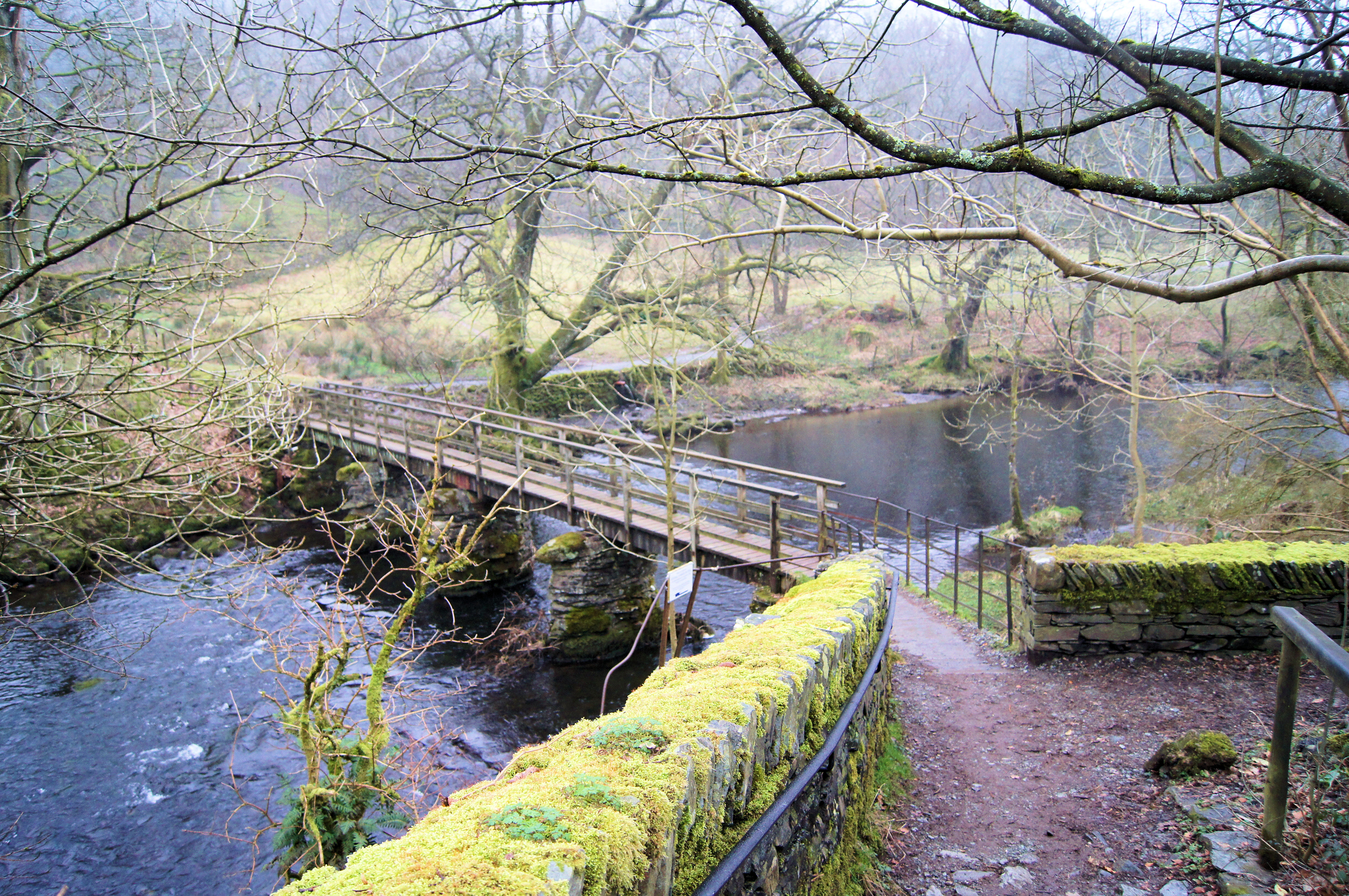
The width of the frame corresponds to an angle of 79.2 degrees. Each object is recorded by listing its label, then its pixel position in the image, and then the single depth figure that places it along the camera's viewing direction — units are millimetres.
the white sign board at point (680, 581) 4980
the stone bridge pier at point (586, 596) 10961
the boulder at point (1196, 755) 4293
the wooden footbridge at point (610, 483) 8438
